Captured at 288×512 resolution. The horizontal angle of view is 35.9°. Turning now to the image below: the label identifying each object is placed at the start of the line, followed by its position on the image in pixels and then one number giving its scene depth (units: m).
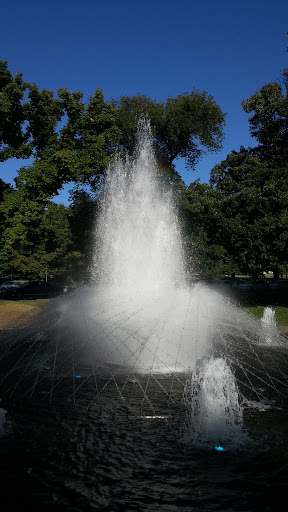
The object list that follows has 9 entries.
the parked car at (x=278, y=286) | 42.16
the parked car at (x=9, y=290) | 38.25
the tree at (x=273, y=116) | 31.05
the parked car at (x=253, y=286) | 45.92
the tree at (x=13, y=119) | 29.84
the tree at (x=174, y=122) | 42.25
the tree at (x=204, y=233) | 30.27
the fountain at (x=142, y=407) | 6.21
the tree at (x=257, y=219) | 26.94
